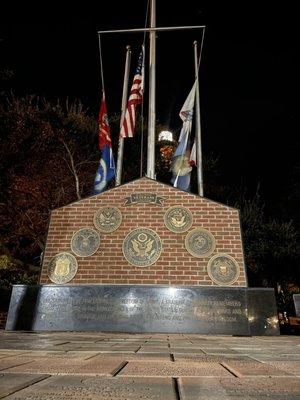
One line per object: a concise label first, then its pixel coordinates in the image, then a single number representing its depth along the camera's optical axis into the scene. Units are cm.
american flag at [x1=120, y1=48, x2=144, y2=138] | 945
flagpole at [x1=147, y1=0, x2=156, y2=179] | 919
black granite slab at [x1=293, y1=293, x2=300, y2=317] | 754
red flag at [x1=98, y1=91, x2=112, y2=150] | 984
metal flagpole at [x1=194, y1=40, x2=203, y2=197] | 1123
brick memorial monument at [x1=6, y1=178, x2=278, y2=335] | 553
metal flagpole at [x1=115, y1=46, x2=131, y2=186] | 1013
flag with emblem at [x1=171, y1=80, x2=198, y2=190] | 1059
